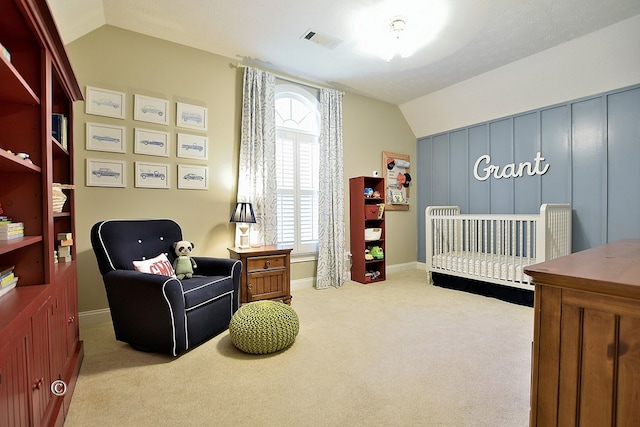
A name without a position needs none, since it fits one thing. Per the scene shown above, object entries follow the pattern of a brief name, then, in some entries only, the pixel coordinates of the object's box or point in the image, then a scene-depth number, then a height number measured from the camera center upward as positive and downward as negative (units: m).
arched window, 3.69 +0.56
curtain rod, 3.28 +1.58
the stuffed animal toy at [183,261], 2.50 -0.44
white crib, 3.02 -0.42
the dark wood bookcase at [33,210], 1.10 +0.00
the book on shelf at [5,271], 1.20 -0.26
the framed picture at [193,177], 2.99 +0.33
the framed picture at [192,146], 2.98 +0.64
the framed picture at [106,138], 2.57 +0.63
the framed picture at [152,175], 2.78 +0.33
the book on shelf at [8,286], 1.19 -0.32
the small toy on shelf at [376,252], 4.09 -0.60
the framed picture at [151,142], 2.77 +0.64
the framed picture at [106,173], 2.57 +0.32
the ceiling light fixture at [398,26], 2.42 +1.65
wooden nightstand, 2.82 -0.63
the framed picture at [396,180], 4.64 +0.47
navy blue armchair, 1.95 -0.59
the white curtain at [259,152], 3.27 +0.64
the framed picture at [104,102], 2.55 +0.94
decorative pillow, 2.27 -0.44
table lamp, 3.01 -0.06
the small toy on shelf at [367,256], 4.04 -0.64
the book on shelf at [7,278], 1.19 -0.29
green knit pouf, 2.00 -0.82
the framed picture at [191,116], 2.97 +0.95
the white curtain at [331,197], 3.84 +0.16
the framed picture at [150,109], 2.76 +0.94
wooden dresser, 0.72 -0.36
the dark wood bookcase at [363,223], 4.02 -0.20
